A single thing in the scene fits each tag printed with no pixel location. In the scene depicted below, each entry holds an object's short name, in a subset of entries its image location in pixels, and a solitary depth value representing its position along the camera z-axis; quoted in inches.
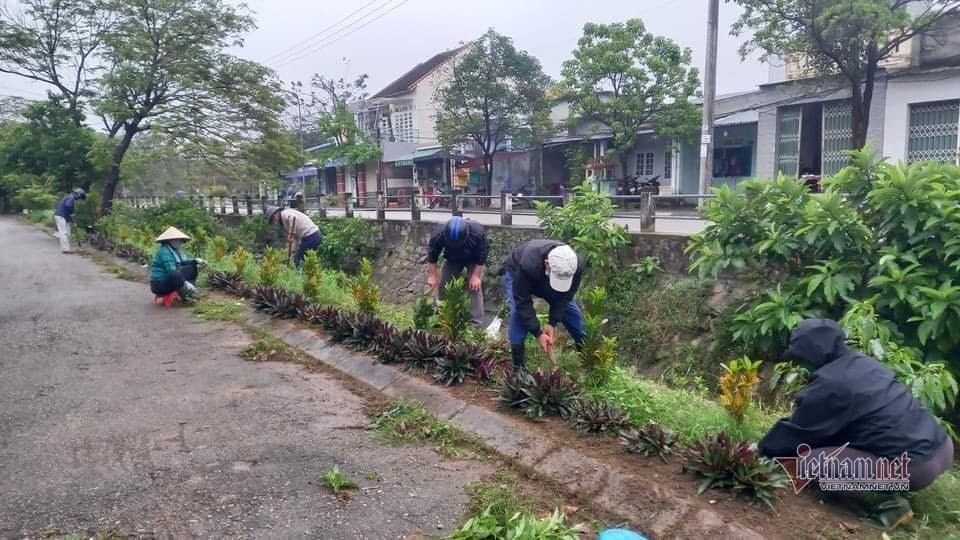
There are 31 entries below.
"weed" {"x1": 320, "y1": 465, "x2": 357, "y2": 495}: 145.6
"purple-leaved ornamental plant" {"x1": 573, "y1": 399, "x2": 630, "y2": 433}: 165.9
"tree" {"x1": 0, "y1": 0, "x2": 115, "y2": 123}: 752.3
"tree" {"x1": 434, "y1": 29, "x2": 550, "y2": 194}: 907.4
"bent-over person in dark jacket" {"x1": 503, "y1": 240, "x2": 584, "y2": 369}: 195.2
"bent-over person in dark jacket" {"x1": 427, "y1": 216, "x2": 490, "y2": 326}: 283.4
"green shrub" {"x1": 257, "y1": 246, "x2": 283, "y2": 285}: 373.7
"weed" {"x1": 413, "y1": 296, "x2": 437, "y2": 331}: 260.8
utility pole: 533.3
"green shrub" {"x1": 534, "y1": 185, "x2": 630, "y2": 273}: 368.2
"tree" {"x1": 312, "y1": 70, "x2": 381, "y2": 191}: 1175.0
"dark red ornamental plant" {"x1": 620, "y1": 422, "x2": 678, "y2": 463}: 153.6
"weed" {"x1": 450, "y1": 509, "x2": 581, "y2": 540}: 121.3
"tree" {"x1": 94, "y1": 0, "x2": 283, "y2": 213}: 677.3
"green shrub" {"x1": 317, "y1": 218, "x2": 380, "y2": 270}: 629.9
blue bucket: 116.9
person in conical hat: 354.9
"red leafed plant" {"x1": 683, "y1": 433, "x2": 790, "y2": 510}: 132.7
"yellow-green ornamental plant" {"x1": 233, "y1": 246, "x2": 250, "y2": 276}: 419.8
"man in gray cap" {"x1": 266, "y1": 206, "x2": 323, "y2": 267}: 423.2
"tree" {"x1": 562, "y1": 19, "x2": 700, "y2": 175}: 790.5
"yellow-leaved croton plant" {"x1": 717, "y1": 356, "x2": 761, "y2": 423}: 157.2
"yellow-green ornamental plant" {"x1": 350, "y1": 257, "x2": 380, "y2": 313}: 290.0
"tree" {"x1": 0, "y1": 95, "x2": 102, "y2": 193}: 777.7
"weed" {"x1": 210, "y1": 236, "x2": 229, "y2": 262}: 481.4
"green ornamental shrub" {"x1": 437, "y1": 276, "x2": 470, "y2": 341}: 237.9
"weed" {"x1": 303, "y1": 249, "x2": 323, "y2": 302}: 333.4
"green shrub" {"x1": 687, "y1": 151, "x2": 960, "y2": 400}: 202.7
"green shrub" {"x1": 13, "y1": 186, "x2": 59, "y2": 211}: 1122.7
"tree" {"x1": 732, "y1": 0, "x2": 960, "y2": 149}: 506.0
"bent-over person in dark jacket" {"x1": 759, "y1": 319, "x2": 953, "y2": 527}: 128.3
